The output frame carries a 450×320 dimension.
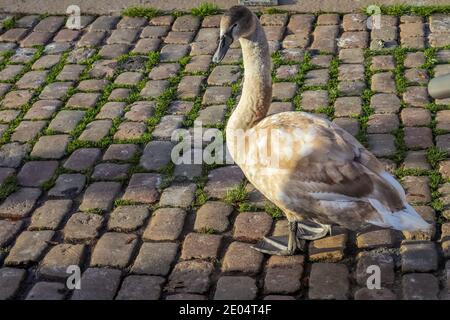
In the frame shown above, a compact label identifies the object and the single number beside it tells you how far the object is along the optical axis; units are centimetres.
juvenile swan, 471
